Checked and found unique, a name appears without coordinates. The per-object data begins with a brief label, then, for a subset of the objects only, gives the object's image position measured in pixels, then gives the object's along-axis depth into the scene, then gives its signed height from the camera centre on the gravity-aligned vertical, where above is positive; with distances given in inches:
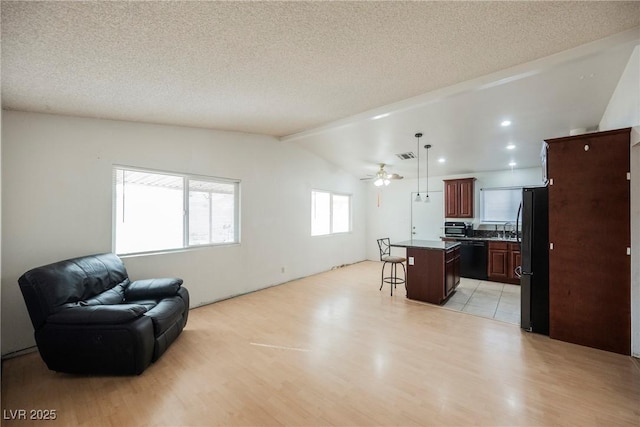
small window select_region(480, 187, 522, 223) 230.5 +9.7
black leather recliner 87.4 -38.9
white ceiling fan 189.0 +25.5
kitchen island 161.9 -36.2
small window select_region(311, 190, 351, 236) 252.2 +1.1
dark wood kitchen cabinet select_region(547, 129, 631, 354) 102.9 -10.4
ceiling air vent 211.4 +48.2
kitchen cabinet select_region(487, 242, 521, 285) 205.3 -37.6
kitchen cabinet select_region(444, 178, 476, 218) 243.6 +15.8
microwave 243.6 -13.6
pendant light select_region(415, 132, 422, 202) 171.9 +51.8
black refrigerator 124.2 -22.3
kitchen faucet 228.3 -12.0
